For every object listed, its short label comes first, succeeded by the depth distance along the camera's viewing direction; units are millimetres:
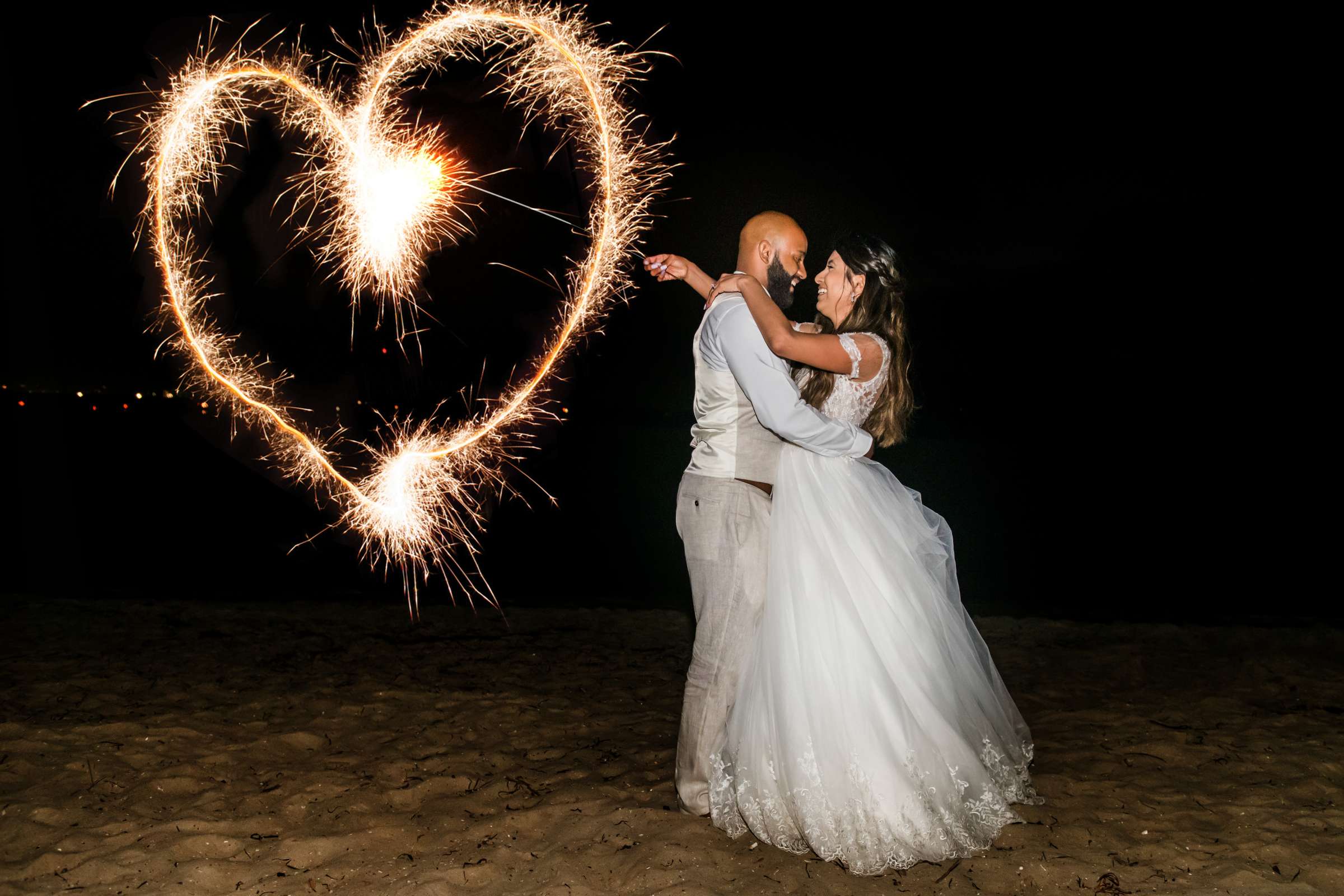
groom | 3305
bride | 3027
